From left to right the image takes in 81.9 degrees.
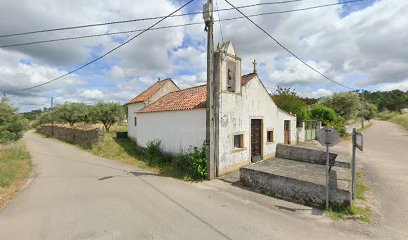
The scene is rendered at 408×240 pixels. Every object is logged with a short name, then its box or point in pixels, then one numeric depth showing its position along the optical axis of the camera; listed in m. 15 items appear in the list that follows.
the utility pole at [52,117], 33.74
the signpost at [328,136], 6.59
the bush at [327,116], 26.88
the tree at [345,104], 42.56
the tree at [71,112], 39.50
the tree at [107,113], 26.99
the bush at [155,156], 13.51
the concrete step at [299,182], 7.07
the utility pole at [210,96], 10.21
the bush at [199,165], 10.38
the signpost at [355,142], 6.84
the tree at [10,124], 17.00
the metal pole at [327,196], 6.88
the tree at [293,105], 23.12
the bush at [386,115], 72.55
